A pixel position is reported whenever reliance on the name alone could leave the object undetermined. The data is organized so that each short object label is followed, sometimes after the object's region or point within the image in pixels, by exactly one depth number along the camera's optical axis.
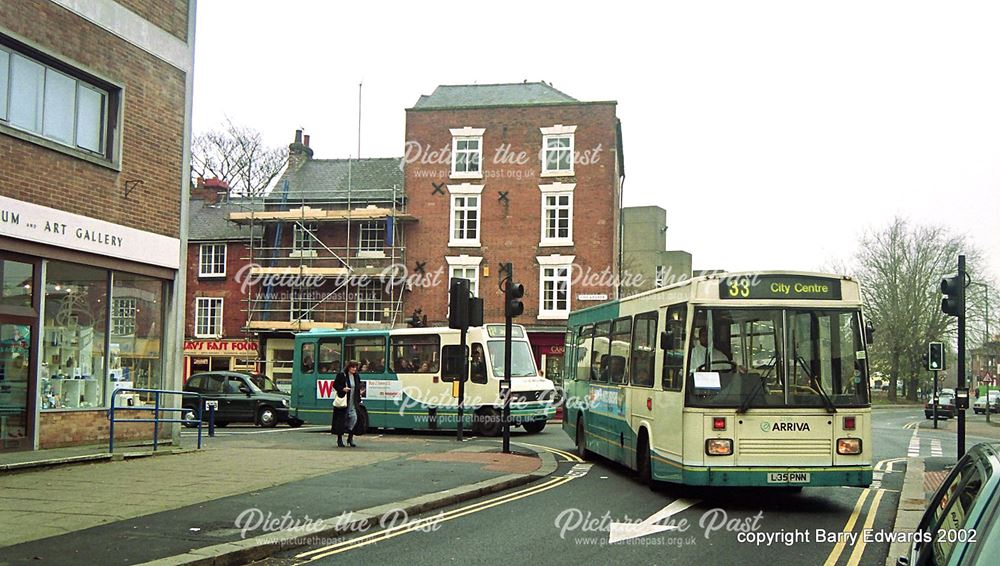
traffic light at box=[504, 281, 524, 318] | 18.31
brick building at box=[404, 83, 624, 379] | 44.56
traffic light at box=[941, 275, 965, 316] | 16.45
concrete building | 70.81
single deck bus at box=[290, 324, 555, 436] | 25.27
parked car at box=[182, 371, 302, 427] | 30.77
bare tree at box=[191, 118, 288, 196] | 58.07
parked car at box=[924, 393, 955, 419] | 51.17
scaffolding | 46.34
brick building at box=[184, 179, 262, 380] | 48.12
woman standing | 20.39
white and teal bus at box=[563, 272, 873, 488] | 11.58
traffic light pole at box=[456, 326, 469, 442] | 19.22
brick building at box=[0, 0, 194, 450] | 15.48
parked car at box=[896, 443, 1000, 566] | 3.24
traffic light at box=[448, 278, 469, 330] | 19.47
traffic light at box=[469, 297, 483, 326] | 19.73
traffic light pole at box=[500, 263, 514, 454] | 18.00
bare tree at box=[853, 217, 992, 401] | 69.69
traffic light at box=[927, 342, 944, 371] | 21.97
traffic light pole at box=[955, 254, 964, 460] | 16.08
